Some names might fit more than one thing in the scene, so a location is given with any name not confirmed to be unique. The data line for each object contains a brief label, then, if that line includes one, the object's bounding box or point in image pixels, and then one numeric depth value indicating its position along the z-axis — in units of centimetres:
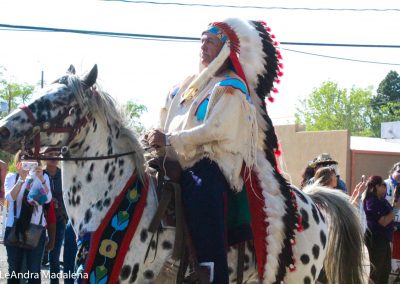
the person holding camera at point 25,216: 742
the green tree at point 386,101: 6531
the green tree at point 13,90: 4425
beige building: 2019
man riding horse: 453
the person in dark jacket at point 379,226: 952
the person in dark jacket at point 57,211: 898
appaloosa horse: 433
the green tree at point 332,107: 5834
